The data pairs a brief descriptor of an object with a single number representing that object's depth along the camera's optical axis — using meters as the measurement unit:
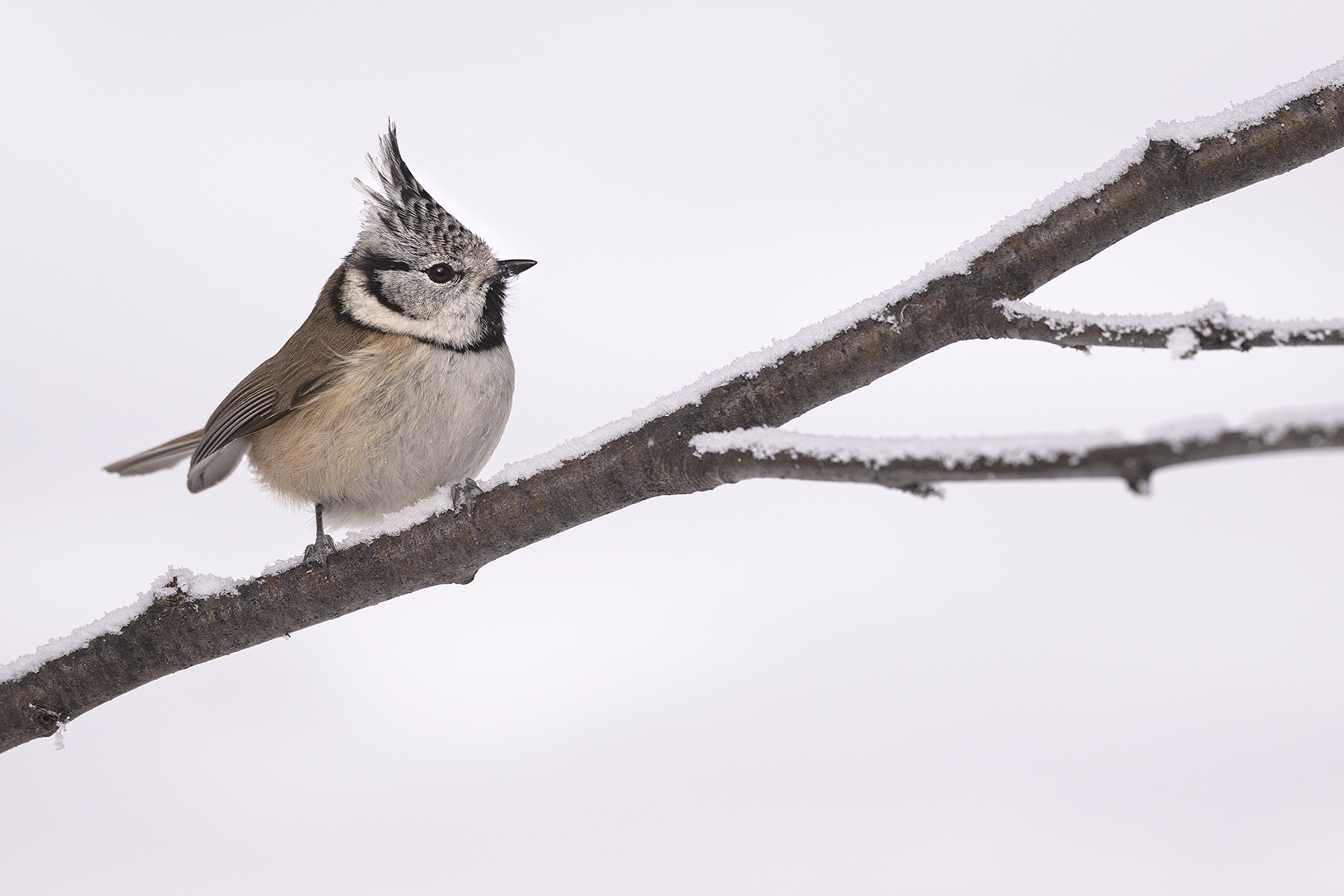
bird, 6.44
